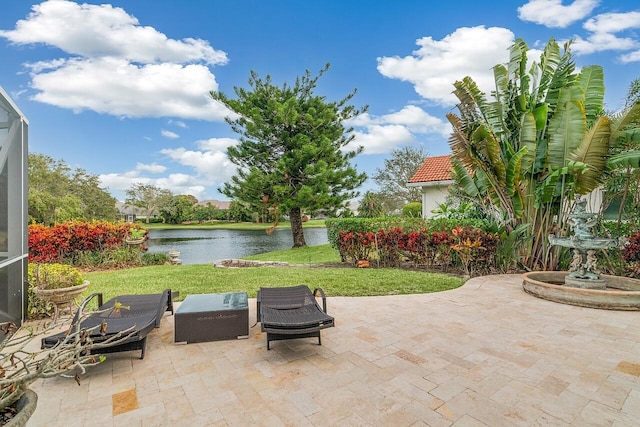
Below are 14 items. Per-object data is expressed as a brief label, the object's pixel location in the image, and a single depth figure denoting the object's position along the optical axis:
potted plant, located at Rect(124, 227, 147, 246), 12.14
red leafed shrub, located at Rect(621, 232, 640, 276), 7.23
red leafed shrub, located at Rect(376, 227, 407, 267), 9.79
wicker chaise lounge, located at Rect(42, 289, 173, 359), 3.29
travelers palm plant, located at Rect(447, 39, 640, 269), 7.16
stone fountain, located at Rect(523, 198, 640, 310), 5.48
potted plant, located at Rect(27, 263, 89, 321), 4.88
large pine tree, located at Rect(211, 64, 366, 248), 16.64
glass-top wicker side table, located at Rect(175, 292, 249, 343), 4.11
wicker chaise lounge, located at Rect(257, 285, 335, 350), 3.57
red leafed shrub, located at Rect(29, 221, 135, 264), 9.95
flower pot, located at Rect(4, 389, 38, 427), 1.53
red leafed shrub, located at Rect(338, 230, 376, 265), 10.36
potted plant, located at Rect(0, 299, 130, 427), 1.54
